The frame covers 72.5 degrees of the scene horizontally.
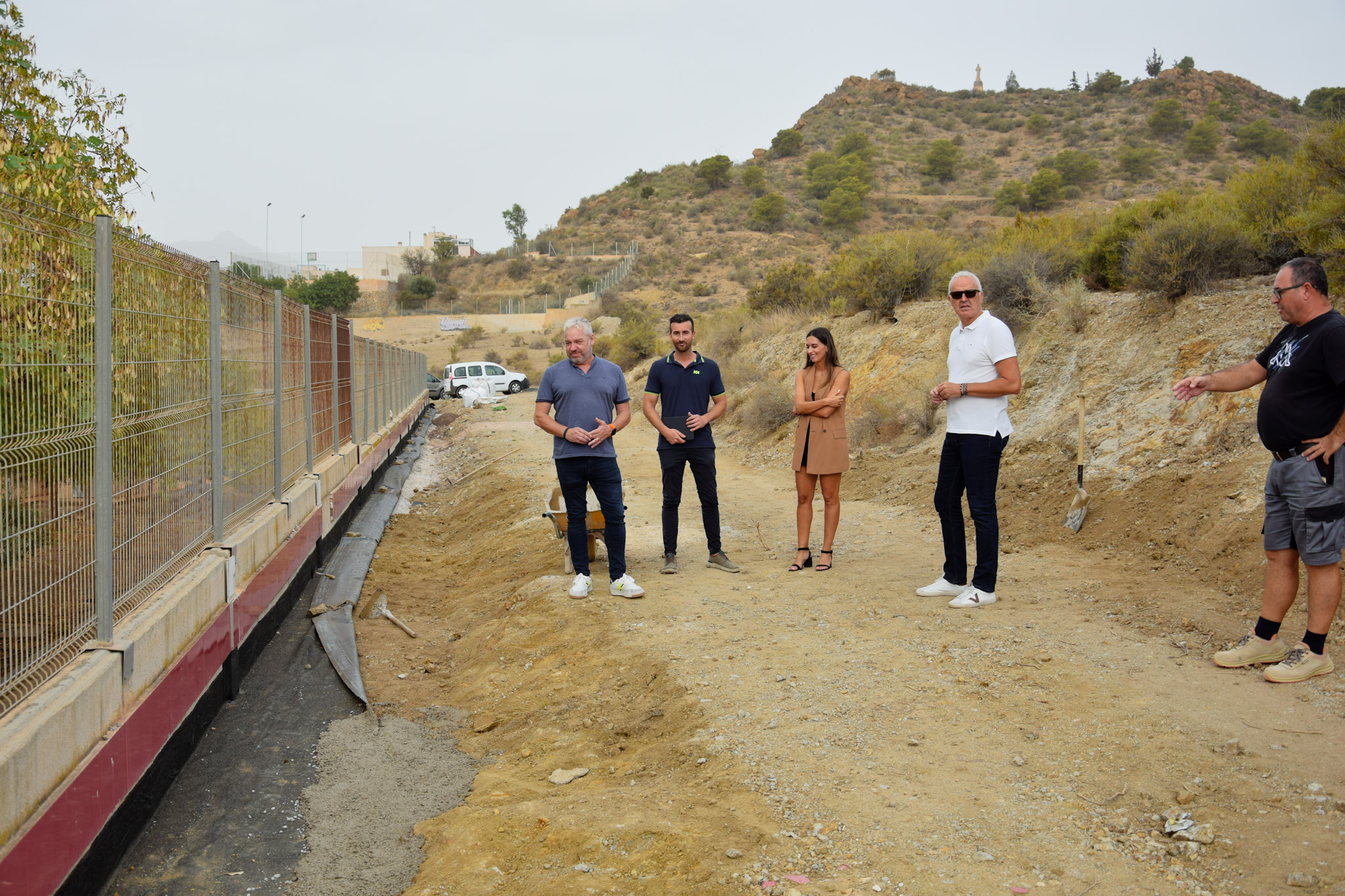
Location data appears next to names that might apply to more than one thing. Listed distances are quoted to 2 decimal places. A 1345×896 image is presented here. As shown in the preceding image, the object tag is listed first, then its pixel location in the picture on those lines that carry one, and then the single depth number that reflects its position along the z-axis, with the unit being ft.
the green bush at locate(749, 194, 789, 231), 212.43
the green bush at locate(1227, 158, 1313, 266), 35.27
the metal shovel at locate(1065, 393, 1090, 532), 26.99
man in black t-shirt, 13.78
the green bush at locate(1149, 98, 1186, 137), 191.93
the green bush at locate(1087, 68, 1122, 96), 234.38
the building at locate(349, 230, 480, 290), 321.73
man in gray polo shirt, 20.88
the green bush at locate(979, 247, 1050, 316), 47.26
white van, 123.34
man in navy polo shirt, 22.95
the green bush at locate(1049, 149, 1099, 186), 171.63
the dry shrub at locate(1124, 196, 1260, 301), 35.81
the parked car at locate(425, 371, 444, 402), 126.41
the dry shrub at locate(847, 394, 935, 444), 43.65
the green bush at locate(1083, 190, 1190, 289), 43.70
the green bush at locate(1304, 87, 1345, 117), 160.56
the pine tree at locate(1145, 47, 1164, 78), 233.96
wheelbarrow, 23.81
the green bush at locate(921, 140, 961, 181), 211.61
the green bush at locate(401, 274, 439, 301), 251.39
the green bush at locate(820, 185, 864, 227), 198.08
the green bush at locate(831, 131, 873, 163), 231.30
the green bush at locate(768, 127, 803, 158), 266.77
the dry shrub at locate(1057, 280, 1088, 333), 41.16
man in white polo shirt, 18.92
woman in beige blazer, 22.39
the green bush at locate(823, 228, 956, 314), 61.67
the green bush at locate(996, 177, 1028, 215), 171.83
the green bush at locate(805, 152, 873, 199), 217.56
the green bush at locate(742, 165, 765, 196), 241.14
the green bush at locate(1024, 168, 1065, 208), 165.58
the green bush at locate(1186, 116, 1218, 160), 177.58
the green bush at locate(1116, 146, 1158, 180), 171.44
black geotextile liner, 19.23
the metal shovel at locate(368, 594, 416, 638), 22.86
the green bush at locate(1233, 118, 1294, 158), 169.37
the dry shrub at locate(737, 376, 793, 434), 55.06
